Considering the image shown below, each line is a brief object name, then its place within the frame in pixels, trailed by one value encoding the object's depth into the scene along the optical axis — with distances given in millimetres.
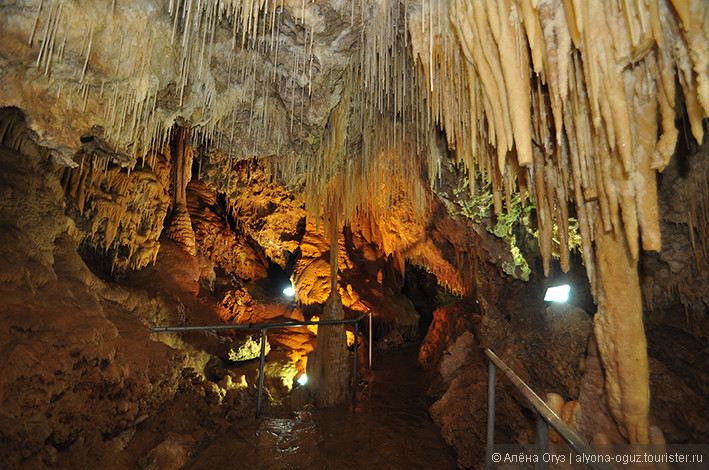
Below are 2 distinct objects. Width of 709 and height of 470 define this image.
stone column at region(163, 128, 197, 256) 8719
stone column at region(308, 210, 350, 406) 6574
